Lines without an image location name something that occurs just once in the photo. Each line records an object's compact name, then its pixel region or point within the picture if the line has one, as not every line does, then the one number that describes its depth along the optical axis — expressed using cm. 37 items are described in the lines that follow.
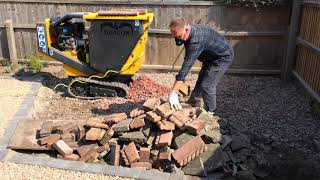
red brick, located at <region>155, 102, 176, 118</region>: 488
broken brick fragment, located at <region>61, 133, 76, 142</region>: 525
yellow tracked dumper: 692
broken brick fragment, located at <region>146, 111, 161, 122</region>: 485
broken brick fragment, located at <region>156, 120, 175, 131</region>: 477
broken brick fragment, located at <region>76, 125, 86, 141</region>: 520
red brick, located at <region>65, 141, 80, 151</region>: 506
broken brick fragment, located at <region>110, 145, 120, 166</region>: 478
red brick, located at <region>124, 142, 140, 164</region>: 471
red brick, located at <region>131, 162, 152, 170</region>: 469
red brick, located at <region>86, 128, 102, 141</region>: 498
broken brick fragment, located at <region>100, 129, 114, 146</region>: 502
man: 498
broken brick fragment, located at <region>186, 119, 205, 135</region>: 468
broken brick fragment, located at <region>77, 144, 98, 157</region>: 485
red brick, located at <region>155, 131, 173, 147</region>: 465
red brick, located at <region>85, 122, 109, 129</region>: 515
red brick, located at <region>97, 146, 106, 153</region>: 499
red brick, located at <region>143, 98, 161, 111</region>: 515
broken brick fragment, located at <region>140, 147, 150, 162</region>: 473
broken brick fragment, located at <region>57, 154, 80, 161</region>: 484
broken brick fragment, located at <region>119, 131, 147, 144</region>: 486
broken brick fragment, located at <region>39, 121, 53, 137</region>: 529
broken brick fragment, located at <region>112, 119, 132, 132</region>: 498
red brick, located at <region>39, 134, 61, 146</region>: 516
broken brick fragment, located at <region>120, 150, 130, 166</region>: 473
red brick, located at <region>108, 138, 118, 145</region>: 488
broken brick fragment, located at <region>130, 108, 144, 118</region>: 523
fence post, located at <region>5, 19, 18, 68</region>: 905
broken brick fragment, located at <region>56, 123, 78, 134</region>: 534
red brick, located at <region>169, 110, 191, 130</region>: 480
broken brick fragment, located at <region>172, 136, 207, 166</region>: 452
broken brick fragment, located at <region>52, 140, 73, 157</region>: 487
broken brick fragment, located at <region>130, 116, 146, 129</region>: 497
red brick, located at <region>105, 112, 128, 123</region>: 524
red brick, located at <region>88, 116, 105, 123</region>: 535
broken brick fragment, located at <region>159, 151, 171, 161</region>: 459
